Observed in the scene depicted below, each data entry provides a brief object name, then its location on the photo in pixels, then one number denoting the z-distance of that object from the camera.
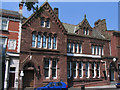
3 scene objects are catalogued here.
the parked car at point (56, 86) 16.73
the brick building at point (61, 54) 20.27
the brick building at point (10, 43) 18.96
